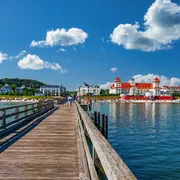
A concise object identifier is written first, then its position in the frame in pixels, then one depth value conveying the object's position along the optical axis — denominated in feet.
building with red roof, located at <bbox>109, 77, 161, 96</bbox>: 634.84
